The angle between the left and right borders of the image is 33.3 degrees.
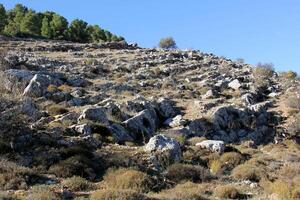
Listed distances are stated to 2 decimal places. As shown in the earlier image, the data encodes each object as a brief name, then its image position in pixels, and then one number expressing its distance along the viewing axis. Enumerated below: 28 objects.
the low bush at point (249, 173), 20.98
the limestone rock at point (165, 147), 22.39
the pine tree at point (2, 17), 91.25
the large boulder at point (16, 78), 32.38
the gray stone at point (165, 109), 36.00
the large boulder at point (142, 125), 28.64
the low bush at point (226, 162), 22.58
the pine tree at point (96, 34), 100.86
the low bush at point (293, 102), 43.09
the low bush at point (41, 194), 14.32
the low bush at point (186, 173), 19.84
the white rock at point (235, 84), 49.84
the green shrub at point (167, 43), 99.34
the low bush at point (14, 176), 16.39
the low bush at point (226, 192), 17.42
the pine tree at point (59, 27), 93.19
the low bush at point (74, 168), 18.61
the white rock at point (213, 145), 25.24
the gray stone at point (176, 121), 33.26
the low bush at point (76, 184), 16.80
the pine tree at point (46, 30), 90.88
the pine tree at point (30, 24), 90.81
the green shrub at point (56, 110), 28.95
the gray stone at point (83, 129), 25.00
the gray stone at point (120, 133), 26.34
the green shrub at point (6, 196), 14.27
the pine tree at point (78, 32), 96.83
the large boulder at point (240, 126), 34.94
